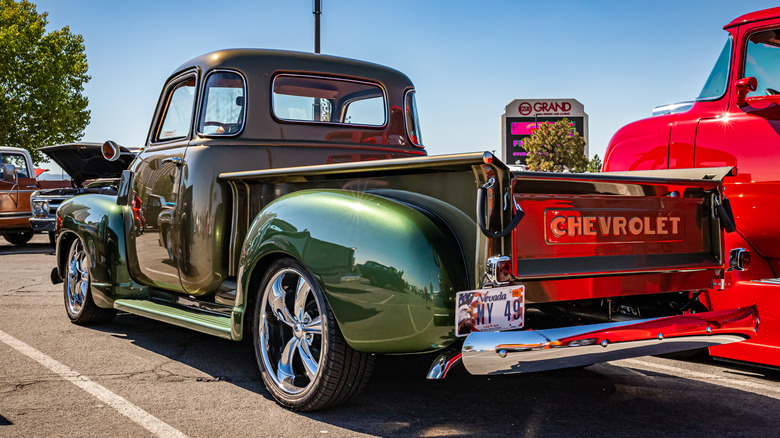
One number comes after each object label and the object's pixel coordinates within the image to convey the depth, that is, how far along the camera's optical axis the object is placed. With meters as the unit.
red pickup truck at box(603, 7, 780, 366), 4.49
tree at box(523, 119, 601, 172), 62.56
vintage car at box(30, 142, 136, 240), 9.73
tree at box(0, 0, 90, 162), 29.14
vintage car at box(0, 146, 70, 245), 15.40
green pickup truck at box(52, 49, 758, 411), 3.06
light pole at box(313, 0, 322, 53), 13.88
